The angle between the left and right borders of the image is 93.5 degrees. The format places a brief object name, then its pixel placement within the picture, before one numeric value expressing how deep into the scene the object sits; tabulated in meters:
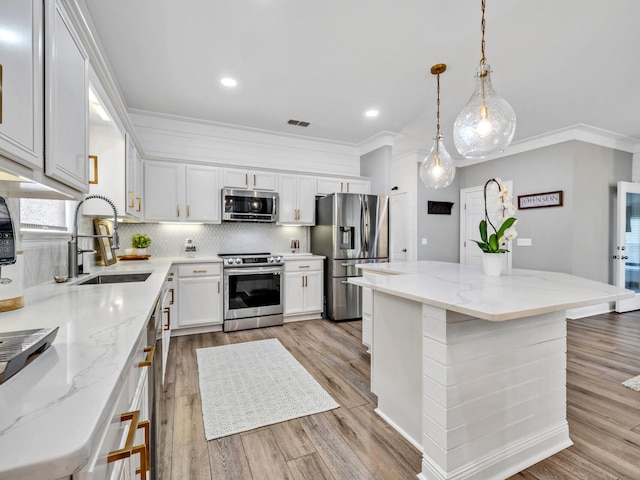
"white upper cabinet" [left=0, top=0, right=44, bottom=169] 0.85
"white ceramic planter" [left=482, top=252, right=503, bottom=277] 2.18
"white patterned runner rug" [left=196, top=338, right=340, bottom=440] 1.99
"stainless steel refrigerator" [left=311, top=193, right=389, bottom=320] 4.30
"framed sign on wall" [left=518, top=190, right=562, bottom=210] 4.44
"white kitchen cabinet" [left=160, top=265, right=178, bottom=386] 2.78
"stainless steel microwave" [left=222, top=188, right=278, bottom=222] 4.03
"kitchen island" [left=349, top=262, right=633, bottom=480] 1.42
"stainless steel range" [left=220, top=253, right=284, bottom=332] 3.81
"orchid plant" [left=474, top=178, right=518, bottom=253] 2.05
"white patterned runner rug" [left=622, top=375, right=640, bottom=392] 2.42
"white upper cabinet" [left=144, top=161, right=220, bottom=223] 3.75
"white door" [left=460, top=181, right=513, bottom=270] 5.58
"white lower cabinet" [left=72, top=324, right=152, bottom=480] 0.57
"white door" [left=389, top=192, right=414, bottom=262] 5.81
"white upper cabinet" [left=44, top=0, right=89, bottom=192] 1.12
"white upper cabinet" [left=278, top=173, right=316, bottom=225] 4.43
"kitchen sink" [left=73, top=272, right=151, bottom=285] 2.24
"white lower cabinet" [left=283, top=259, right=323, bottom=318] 4.20
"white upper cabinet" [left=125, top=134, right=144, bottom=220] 2.75
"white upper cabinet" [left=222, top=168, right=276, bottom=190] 4.13
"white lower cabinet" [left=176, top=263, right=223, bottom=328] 3.60
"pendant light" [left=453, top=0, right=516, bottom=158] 2.07
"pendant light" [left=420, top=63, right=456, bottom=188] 2.96
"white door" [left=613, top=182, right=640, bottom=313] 4.55
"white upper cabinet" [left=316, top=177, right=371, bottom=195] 4.70
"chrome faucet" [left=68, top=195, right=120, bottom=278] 2.00
